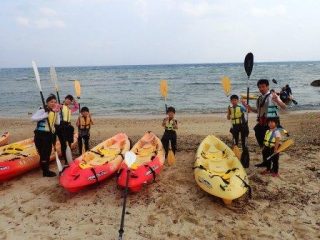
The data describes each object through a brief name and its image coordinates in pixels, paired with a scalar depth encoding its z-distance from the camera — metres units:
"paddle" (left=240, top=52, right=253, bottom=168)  7.78
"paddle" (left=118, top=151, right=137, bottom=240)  4.86
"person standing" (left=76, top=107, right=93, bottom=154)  7.43
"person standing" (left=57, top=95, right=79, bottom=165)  7.25
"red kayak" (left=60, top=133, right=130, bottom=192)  5.73
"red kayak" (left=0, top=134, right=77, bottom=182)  6.42
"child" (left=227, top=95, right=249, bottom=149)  7.25
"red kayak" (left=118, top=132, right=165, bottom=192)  5.67
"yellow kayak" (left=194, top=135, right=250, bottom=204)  5.21
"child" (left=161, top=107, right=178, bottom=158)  7.47
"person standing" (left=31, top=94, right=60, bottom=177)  6.35
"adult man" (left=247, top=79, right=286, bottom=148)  6.51
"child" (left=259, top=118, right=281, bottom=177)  6.15
